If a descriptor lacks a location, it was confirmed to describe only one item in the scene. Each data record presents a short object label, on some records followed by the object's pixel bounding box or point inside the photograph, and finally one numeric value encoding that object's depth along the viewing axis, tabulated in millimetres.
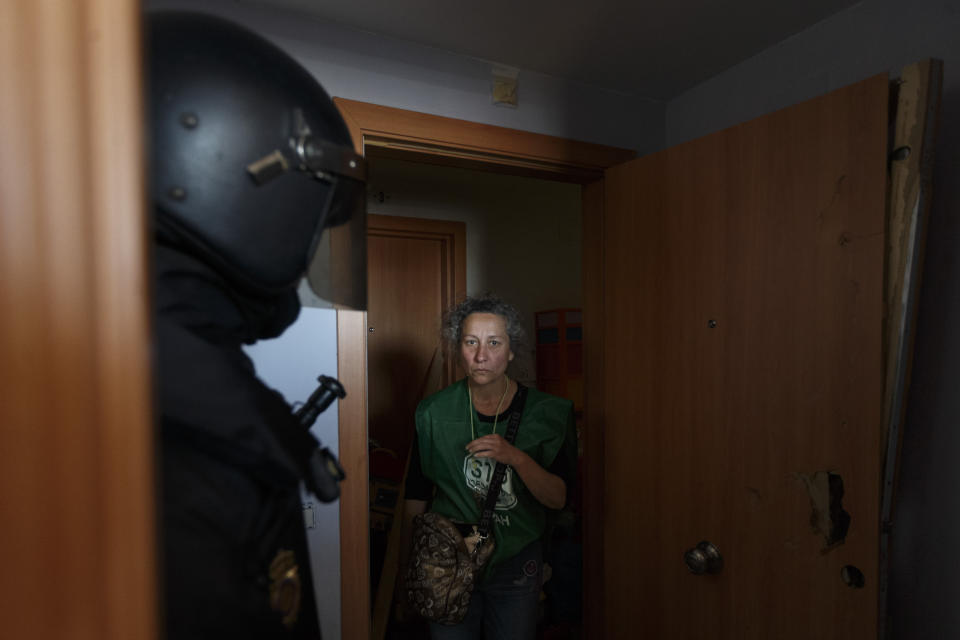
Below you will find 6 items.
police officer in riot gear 428
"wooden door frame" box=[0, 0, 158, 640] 250
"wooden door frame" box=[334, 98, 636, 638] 1459
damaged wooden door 1097
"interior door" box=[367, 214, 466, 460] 2867
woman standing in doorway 1522
